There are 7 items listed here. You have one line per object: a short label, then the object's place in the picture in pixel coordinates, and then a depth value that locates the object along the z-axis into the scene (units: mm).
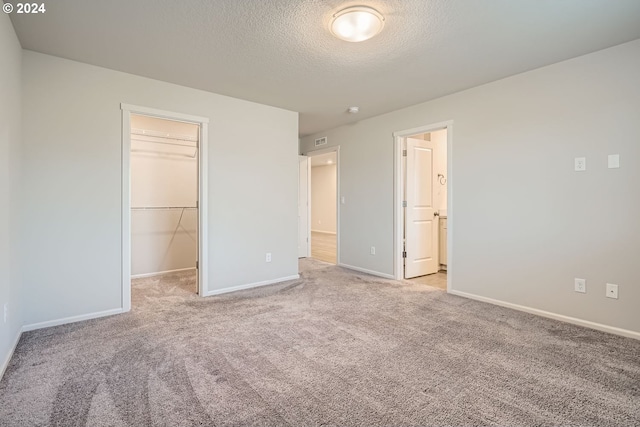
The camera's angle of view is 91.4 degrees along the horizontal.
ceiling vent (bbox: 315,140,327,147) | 5648
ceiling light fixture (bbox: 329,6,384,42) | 2105
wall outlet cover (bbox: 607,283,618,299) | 2631
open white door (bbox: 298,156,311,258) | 6320
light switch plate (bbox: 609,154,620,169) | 2597
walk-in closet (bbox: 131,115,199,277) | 4648
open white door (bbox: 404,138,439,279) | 4516
